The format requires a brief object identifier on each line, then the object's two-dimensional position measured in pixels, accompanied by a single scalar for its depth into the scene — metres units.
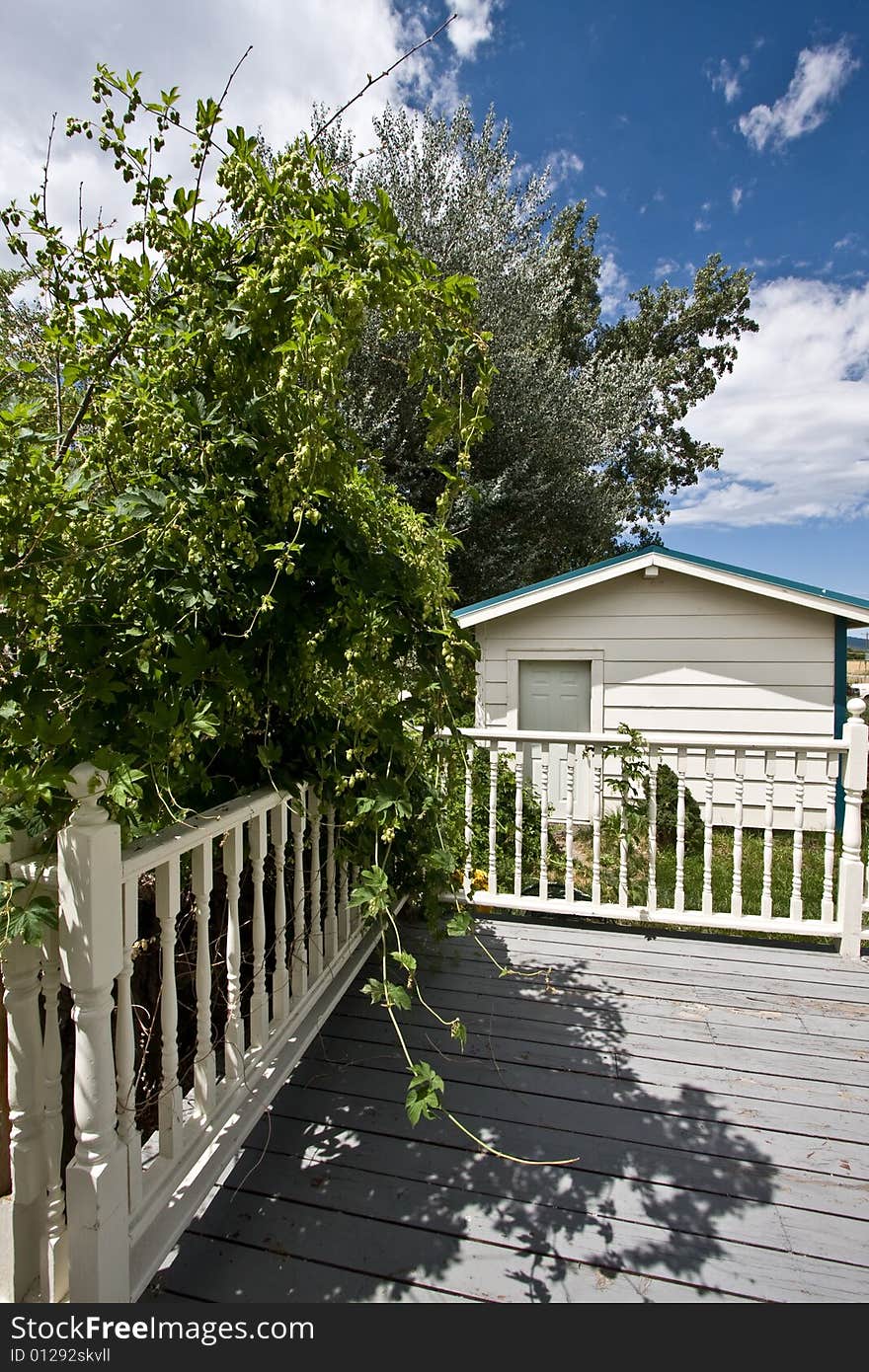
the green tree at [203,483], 1.10
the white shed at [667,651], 5.86
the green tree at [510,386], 7.82
